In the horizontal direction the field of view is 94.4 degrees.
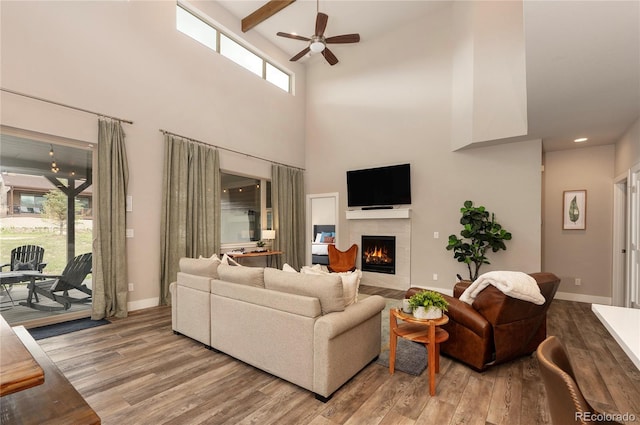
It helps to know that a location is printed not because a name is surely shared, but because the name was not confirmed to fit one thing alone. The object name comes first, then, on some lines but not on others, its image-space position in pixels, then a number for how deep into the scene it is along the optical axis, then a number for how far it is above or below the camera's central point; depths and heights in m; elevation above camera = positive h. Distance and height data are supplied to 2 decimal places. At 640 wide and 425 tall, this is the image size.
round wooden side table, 2.29 -1.02
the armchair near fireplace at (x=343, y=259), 6.49 -1.07
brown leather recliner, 2.55 -1.01
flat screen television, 6.05 +0.53
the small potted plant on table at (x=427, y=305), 2.37 -0.76
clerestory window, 5.31 +3.34
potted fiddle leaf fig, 4.95 -0.43
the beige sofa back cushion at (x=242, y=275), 2.75 -0.62
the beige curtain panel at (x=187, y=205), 4.74 +0.10
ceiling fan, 4.44 +2.75
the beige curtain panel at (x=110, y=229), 3.98 -0.25
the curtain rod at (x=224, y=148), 4.87 +1.21
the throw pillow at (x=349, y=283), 2.52 -0.62
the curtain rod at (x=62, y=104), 3.42 +1.34
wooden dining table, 0.86 -0.49
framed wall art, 5.11 +0.02
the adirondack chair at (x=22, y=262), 3.50 -0.64
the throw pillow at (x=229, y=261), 3.51 -0.60
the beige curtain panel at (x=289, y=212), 6.85 -0.03
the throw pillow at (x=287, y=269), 2.71 -0.55
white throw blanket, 2.43 -0.62
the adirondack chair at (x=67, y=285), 3.79 -0.98
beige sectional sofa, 2.25 -0.96
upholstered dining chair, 0.80 -0.53
